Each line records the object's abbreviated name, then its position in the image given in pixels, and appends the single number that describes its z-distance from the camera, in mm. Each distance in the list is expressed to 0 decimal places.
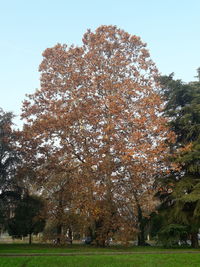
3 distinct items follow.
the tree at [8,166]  22297
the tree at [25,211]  23844
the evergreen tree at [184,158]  20672
